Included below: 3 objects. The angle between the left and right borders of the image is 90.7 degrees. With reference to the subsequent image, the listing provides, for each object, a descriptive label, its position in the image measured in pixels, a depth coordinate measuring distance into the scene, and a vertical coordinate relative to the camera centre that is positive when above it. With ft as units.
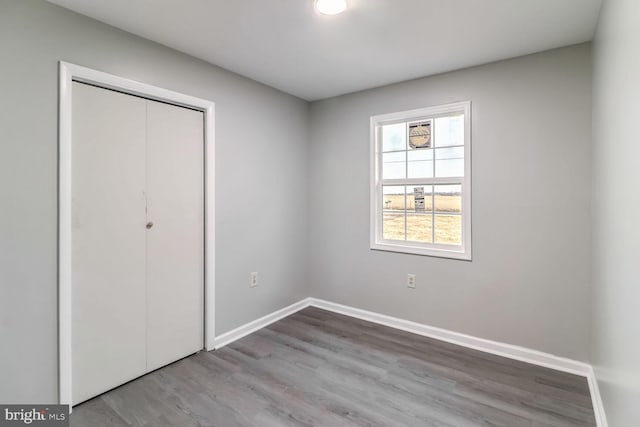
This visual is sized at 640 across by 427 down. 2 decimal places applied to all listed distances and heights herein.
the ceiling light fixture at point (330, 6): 6.01 +4.03
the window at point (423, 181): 9.47 +1.07
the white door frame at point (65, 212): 6.15 +0.03
